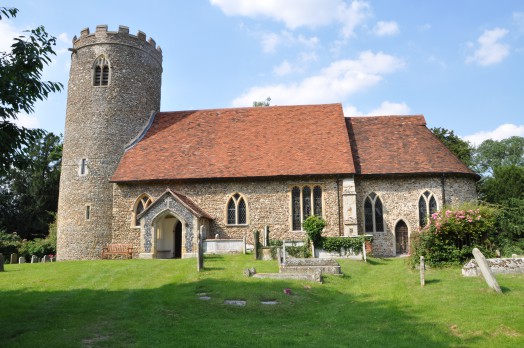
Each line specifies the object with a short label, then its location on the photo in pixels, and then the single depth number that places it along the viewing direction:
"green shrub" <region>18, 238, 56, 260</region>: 30.64
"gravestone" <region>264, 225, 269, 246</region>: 23.22
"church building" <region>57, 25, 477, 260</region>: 23.89
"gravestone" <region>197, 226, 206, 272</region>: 16.62
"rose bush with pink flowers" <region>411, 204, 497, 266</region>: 16.25
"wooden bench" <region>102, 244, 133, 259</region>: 23.81
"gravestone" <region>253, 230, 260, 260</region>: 20.03
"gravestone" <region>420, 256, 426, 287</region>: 13.27
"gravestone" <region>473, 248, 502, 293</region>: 11.62
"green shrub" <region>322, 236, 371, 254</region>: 20.38
